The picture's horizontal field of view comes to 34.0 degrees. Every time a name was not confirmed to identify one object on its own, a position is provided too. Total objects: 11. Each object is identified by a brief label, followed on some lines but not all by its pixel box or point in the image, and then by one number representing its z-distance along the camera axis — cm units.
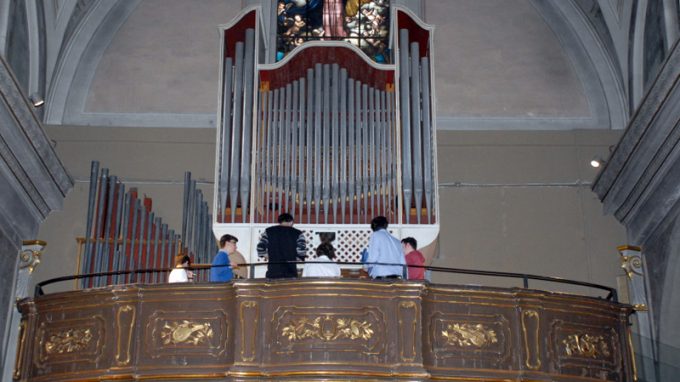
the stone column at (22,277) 1241
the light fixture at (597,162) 1594
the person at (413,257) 1121
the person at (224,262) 1099
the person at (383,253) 1067
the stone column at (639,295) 1180
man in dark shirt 1083
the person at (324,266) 1065
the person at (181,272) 1117
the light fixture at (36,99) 1322
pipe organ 1298
